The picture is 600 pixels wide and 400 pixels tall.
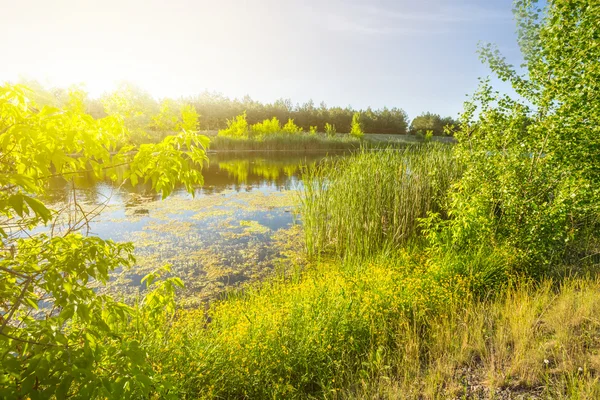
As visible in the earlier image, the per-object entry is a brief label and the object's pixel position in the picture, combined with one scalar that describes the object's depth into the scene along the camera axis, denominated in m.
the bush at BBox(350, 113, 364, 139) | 34.28
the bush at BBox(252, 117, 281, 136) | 31.01
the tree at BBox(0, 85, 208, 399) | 1.10
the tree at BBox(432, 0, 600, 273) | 3.10
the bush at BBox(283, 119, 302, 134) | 32.34
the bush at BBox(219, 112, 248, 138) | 28.21
